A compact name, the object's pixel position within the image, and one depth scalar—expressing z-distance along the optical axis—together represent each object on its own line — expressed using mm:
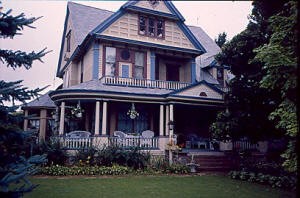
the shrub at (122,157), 13391
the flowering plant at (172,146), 14926
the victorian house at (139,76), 16109
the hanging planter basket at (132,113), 16052
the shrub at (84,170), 12117
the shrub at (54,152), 12883
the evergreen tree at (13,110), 5258
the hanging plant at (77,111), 15238
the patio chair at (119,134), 15650
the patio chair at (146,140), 15562
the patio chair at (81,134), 15017
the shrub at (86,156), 13336
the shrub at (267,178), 10633
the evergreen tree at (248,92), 12891
